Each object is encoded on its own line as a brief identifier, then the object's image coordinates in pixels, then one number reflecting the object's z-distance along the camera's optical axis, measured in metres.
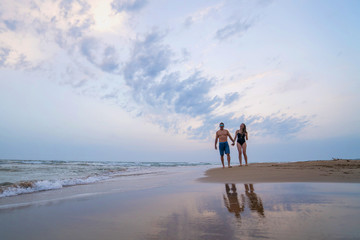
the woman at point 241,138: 9.13
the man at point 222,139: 9.05
